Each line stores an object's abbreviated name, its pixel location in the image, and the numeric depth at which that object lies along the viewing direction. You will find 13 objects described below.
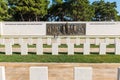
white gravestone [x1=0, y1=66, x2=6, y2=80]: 3.99
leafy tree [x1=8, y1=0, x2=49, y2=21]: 41.12
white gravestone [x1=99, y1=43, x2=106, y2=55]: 11.56
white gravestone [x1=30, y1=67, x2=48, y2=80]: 4.02
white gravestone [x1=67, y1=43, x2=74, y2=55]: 11.46
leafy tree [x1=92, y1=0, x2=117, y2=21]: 50.05
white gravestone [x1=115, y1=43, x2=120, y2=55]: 11.52
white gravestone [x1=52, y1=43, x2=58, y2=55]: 11.50
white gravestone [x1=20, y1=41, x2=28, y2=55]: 11.73
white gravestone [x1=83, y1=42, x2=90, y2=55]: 11.54
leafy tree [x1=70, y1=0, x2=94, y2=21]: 41.91
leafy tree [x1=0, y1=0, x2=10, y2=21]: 32.79
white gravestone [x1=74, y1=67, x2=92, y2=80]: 3.89
